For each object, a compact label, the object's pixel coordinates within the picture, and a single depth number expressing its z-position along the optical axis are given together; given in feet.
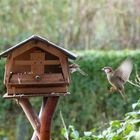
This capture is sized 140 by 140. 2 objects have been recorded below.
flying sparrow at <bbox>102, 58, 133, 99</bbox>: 21.30
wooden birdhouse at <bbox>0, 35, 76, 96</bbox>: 21.04
